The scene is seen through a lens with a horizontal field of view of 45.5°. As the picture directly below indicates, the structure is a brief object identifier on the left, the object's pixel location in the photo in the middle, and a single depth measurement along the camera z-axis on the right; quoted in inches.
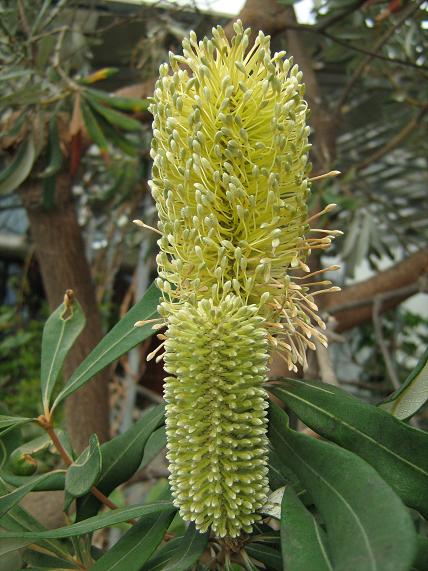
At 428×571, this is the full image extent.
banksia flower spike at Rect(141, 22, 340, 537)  5.3
